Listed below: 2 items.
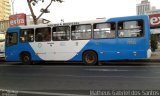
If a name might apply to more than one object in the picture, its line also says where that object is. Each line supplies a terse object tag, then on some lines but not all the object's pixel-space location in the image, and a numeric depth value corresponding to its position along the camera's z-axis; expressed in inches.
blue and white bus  291.8
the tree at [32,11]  446.0
